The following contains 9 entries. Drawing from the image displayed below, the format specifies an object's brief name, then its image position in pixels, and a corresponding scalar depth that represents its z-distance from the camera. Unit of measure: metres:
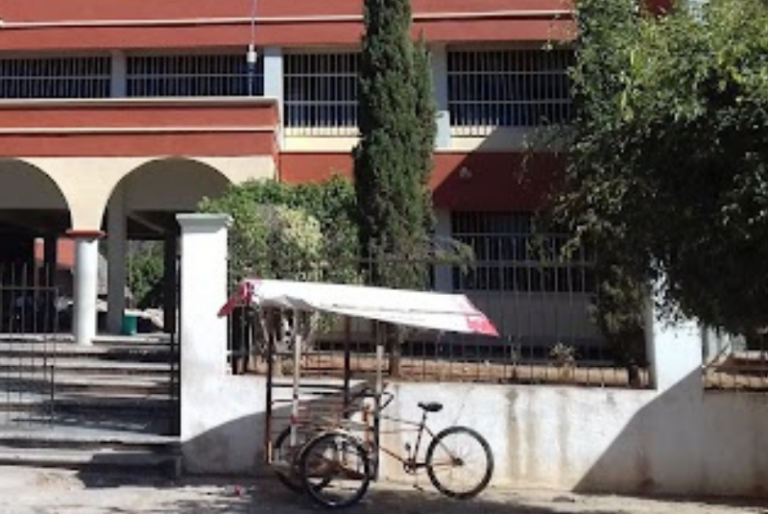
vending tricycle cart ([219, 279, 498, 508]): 8.75
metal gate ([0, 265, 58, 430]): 11.84
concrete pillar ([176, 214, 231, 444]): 10.28
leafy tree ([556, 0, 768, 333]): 6.16
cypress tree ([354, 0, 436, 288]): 15.40
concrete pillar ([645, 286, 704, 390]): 9.95
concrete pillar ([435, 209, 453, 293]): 16.81
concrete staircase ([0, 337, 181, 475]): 10.28
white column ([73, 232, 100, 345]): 17.55
